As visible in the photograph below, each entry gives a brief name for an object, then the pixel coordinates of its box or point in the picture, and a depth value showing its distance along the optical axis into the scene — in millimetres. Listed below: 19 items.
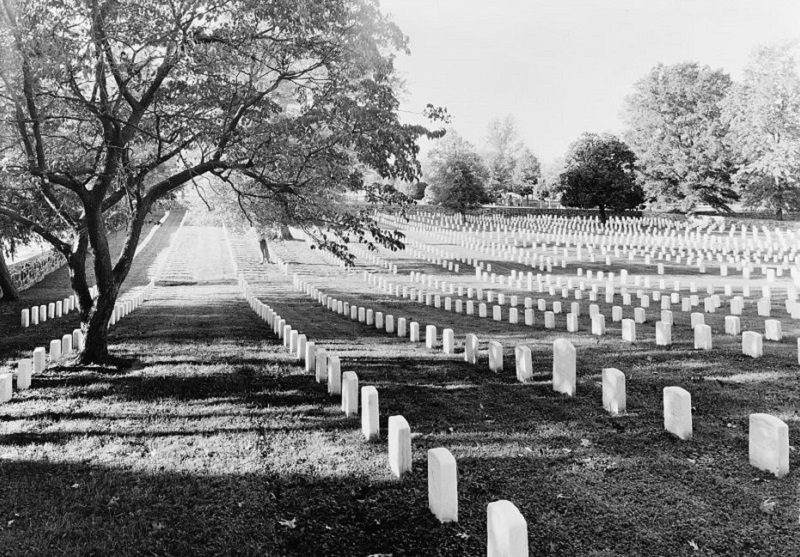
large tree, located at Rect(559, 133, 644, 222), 56844
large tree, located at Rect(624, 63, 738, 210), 56000
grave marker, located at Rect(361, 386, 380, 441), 5844
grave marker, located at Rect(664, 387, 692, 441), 5531
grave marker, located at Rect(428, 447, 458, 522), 4129
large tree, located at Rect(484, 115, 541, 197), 83750
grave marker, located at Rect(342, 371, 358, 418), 6602
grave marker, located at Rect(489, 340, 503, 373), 8562
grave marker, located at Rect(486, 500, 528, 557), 3219
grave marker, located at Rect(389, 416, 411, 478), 4926
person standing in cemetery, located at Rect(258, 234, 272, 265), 31938
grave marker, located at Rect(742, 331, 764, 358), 8766
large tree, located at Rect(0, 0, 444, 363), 7961
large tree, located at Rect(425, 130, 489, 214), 56750
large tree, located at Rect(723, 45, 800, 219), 45969
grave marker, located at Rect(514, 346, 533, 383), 7949
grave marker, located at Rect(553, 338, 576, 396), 7160
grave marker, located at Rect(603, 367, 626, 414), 6324
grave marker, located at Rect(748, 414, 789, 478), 4695
